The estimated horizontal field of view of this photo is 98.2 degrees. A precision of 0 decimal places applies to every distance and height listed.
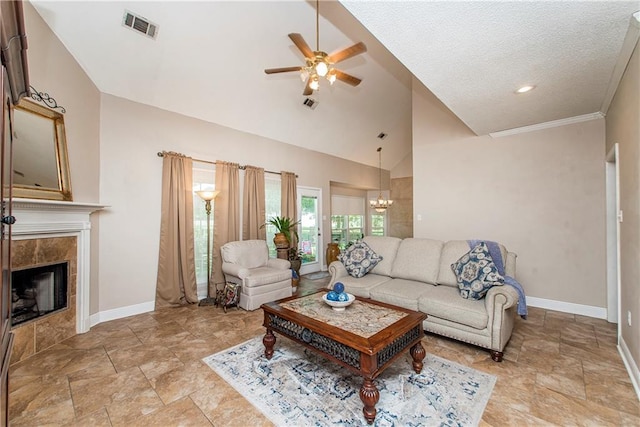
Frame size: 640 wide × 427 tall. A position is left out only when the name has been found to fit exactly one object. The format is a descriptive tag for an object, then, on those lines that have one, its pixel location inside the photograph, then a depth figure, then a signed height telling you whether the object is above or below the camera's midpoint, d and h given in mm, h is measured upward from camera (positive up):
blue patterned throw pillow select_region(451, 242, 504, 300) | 2637 -560
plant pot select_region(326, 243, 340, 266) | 6445 -814
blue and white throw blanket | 2654 -542
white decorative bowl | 2354 -740
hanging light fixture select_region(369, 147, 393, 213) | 7289 +370
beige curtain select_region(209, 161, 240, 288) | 4445 +101
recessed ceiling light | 2713 +1274
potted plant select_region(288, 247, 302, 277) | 5215 -818
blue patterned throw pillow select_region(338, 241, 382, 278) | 3631 -563
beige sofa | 2477 -800
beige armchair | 3799 -799
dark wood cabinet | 1041 +405
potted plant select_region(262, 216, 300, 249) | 5027 -238
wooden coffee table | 1794 -834
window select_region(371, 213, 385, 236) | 8891 -193
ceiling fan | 2662 +1550
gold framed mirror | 2529 +615
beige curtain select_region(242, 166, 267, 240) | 4891 +212
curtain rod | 3922 +888
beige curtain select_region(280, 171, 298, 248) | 5520 +407
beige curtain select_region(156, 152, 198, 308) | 3904 -306
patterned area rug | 1790 -1286
